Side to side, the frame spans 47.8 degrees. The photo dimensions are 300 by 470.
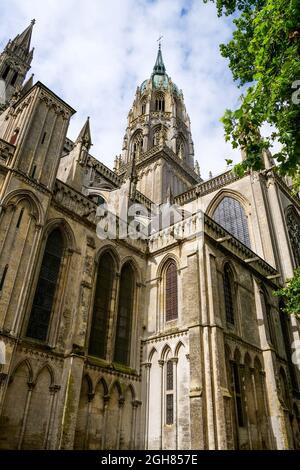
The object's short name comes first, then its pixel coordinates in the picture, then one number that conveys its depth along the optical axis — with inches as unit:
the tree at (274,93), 332.8
